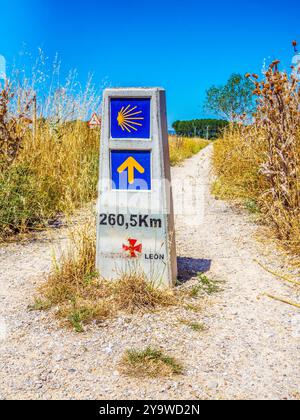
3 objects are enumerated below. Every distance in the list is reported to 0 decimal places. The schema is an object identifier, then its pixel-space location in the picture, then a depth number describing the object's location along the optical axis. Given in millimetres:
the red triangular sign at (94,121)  11445
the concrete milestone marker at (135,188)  3930
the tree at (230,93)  21938
